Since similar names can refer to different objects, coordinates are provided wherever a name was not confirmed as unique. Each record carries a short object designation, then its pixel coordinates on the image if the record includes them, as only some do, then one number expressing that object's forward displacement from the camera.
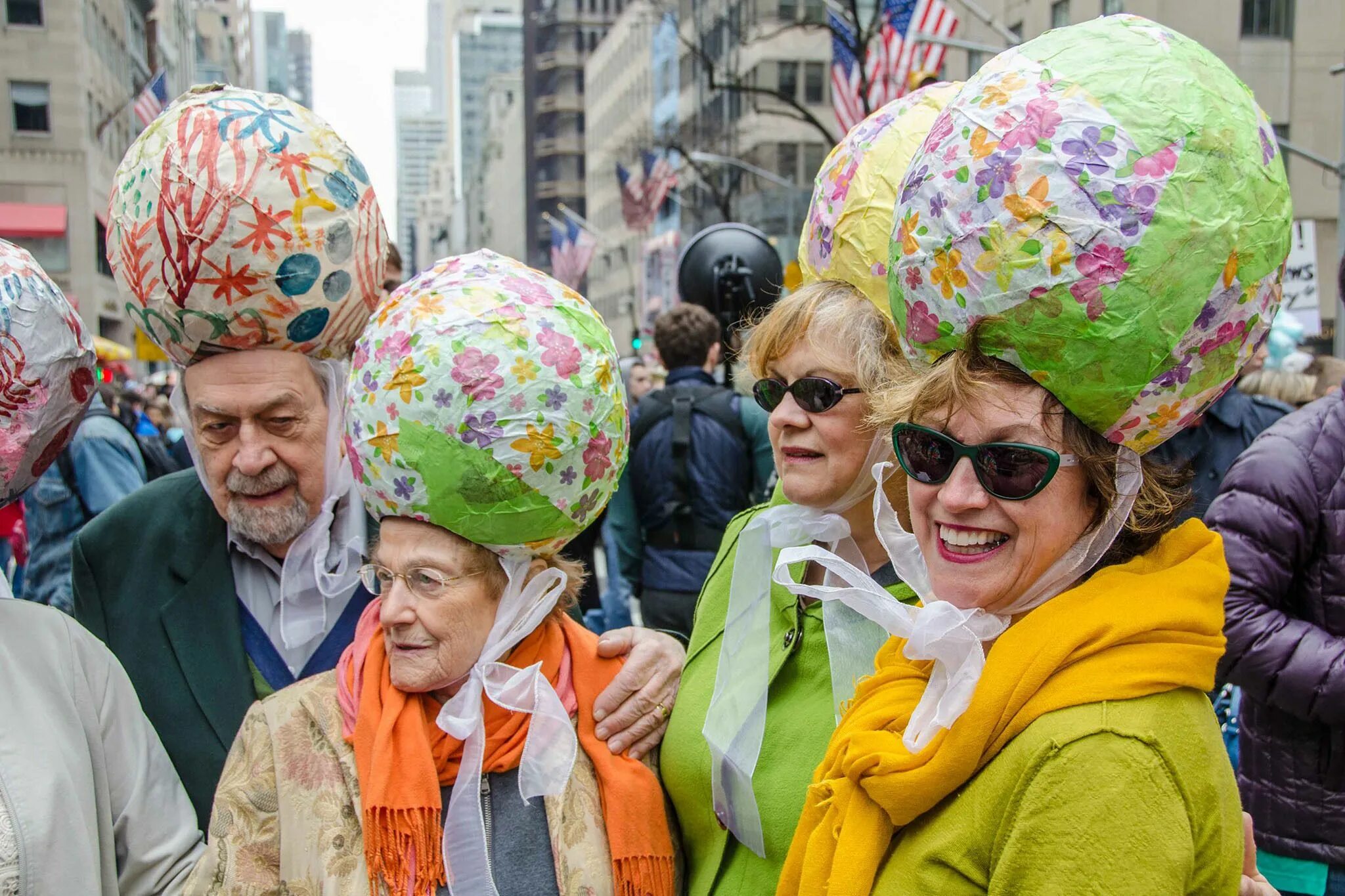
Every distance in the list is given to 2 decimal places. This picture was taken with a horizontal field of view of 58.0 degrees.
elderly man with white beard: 2.79
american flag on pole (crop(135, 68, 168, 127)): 20.29
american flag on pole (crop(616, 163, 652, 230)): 28.00
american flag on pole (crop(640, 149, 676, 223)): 27.03
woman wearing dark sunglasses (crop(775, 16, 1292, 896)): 1.61
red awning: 34.94
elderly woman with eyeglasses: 2.24
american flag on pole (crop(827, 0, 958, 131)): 15.38
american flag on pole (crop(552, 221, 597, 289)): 33.00
